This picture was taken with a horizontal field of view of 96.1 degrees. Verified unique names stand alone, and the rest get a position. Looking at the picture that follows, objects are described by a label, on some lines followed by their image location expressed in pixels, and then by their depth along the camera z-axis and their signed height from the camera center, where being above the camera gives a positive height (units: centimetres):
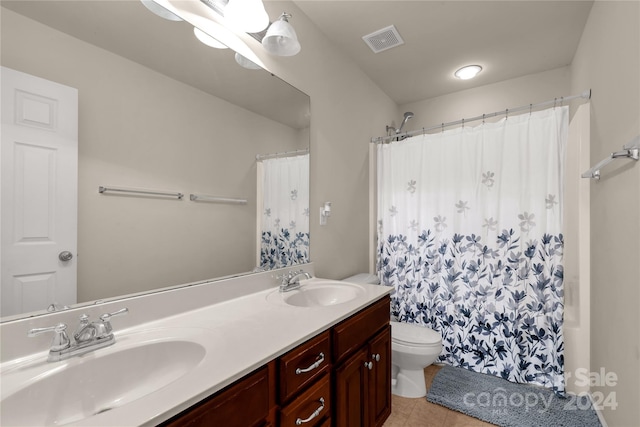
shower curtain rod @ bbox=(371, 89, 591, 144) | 186 +71
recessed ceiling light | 256 +131
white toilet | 184 -91
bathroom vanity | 65 -41
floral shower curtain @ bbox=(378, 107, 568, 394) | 190 -20
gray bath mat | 168 -119
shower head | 297 +103
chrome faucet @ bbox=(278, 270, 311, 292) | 155 -36
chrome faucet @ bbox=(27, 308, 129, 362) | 77 -35
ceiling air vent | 210 +134
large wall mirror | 88 +29
